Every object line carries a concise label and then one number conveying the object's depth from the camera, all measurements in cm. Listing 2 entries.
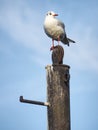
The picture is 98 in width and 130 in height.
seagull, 1367
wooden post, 827
